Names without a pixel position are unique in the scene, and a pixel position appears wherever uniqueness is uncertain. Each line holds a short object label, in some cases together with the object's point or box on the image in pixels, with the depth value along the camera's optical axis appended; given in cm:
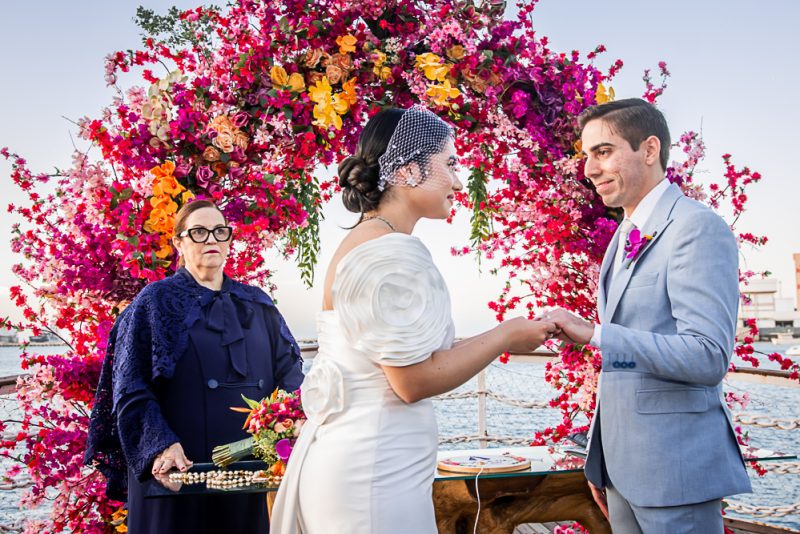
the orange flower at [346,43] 382
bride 173
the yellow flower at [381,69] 387
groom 192
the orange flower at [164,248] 349
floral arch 357
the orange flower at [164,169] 356
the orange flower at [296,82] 379
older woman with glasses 287
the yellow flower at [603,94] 358
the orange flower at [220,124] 371
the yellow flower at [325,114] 381
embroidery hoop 274
